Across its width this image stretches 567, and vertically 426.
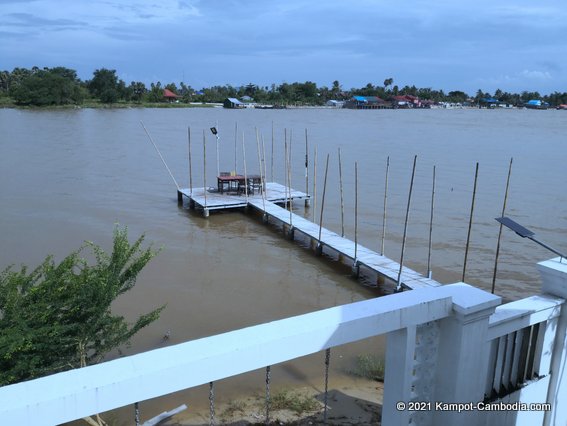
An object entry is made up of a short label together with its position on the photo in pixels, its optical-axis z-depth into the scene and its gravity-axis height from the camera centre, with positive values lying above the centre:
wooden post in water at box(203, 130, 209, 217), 14.84 -3.34
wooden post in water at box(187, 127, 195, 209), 15.93 -3.33
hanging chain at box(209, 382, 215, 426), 2.01 -1.15
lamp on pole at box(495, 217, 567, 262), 2.94 -0.73
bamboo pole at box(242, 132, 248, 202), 15.12 -2.66
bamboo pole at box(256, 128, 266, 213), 14.57 -2.83
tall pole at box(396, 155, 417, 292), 9.24 -3.19
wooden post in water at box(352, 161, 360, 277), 10.49 -3.37
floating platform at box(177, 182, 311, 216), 15.12 -3.14
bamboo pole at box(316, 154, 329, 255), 11.89 -3.43
